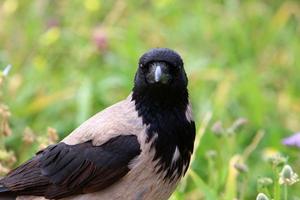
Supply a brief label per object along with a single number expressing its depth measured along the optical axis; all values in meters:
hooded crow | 7.44
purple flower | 9.12
